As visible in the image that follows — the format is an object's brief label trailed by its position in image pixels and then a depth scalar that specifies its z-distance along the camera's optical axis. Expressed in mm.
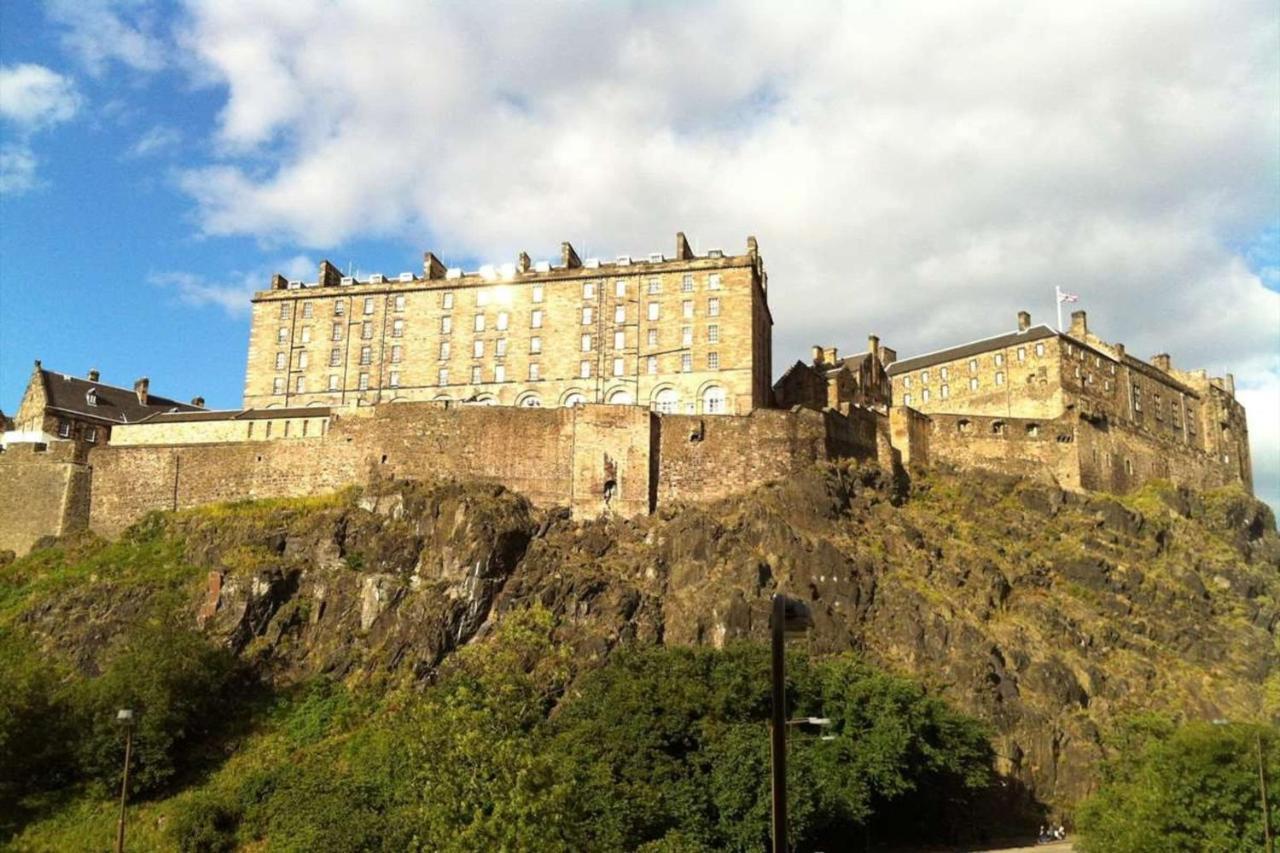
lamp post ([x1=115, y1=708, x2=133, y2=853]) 31453
